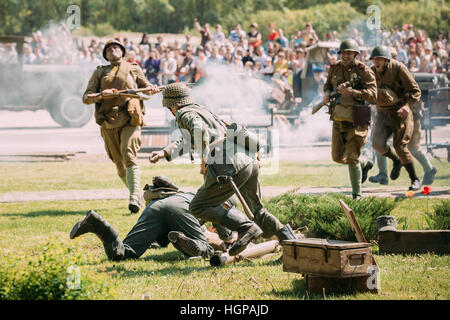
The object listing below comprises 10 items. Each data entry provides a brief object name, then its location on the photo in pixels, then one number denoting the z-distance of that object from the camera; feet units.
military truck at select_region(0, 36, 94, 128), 76.13
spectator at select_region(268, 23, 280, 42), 85.87
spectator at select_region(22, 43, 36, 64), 79.97
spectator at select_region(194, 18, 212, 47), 86.68
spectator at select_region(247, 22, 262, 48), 82.64
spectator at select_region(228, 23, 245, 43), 86.90
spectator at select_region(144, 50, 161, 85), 79.61
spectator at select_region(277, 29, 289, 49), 83.97
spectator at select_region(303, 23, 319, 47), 84.13
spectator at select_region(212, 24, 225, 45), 87.86
